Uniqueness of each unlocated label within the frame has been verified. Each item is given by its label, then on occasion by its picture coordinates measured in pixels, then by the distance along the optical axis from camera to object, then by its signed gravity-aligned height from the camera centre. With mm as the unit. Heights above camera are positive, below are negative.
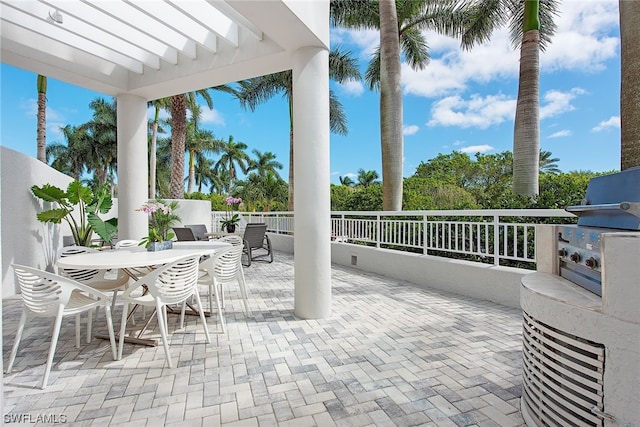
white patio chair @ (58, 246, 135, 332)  3438 -716
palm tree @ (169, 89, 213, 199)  11828 +2570
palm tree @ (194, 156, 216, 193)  33031 +4264
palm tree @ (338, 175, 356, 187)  38588 +3736
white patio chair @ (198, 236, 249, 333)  3602 -608
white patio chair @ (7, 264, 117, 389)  2521 -633
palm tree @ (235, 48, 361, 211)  14273 +5676
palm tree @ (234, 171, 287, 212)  20862 +1304
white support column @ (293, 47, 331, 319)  3900 +379
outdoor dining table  2862 -429
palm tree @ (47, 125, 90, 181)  23359 +4756
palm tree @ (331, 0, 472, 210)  8656 +5513
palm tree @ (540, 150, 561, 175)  30938 +4549
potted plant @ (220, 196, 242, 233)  8258 -237
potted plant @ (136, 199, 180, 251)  3754 -313
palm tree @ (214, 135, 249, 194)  31797 +5555
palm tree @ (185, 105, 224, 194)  25084 +5668
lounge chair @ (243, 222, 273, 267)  7504 -590
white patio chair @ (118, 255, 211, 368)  2795 -651
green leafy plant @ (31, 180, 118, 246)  5570 +95
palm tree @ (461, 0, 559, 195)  7325 +2275
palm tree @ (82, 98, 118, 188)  21938 +5551
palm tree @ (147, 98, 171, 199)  16652 +5495
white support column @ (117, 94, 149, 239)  5973 +887
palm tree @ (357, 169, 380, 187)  36500 +3843
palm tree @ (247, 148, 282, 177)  31219 +4804
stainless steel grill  1535 -66
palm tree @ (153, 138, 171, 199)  28031 +4542
